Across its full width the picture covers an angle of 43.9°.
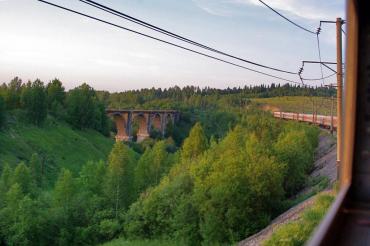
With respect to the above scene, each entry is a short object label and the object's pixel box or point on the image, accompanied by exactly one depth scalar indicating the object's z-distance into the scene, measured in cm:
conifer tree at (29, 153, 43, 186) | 5246
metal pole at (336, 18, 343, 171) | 1306
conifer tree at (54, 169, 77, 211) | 3438
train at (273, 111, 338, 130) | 5306
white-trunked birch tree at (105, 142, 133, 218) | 3721
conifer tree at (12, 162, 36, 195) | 3988
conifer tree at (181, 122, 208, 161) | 4481
